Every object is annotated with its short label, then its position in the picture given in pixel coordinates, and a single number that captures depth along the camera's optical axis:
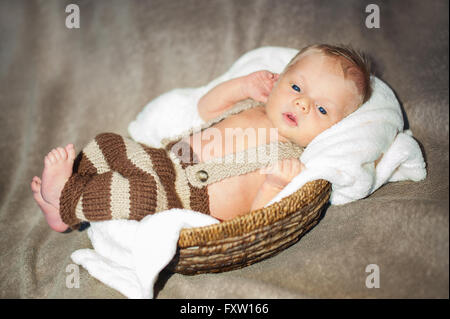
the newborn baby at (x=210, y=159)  1.04
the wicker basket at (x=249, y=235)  0.91
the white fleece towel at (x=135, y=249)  0.92
